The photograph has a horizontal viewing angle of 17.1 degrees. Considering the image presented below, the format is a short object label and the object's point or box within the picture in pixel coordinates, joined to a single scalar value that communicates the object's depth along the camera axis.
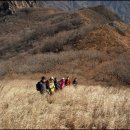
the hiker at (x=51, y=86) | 16.06
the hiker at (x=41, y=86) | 15.91
